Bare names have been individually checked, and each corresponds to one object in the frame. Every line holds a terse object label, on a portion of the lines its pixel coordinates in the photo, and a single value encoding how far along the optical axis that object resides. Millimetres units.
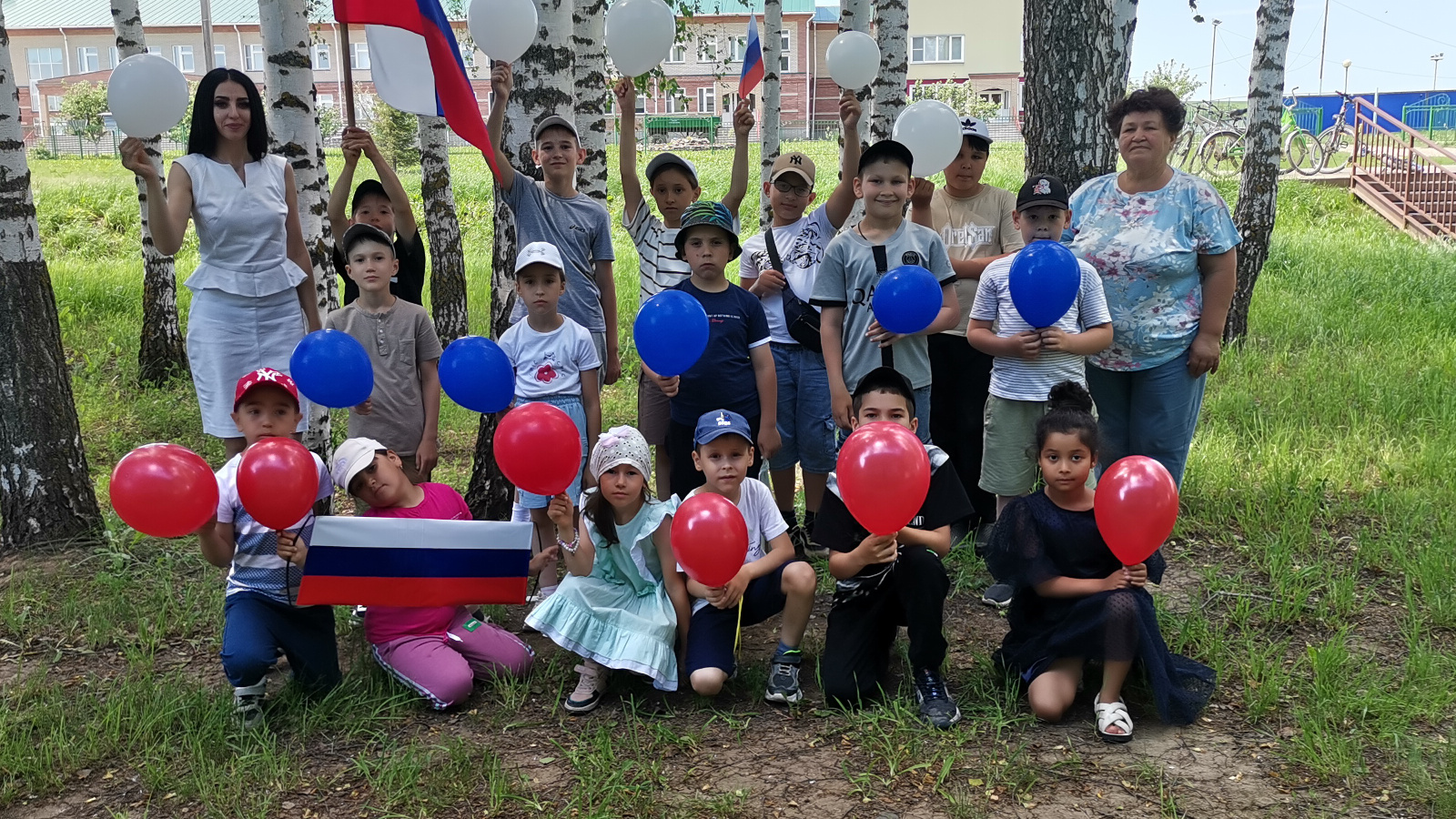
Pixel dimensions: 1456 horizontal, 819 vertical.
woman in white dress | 3559
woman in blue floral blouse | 3523
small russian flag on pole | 5023
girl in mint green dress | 3139
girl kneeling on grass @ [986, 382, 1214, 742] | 2893
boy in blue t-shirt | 3748
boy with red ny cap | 3047
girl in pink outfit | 3234
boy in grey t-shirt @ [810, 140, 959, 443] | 3748
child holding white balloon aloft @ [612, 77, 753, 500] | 4133
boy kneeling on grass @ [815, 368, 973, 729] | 3064
